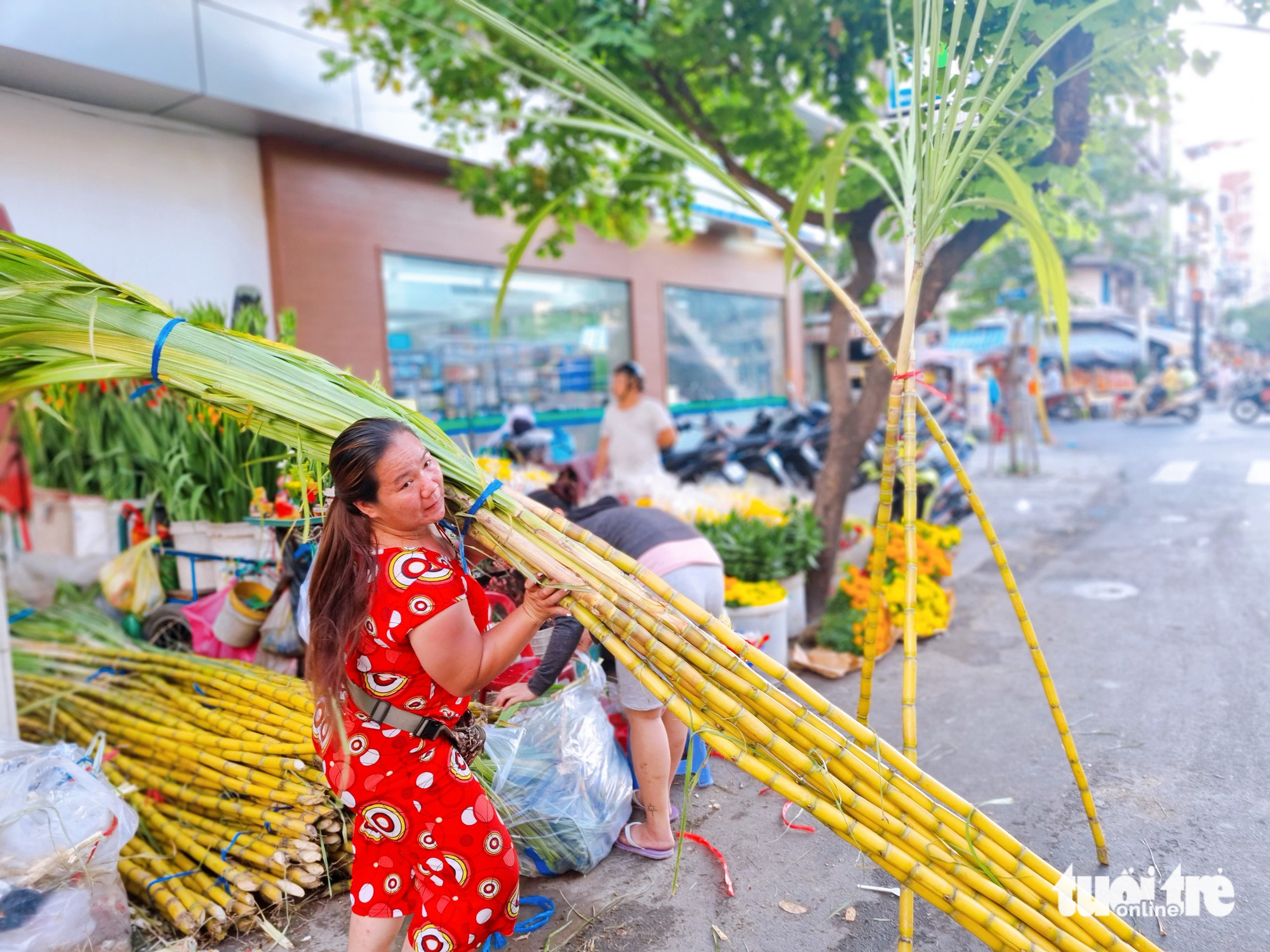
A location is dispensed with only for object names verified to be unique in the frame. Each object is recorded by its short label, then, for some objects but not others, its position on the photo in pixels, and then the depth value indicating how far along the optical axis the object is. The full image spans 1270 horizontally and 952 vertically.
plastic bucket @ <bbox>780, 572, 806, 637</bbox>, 4.75
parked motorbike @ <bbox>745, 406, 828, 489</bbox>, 9.00
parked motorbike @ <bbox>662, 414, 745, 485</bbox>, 8.12
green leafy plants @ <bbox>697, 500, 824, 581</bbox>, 4.50
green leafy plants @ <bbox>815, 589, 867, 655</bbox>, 4.52
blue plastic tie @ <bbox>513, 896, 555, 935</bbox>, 2.43
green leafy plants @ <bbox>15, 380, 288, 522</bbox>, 3.88
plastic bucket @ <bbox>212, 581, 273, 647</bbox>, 3.55
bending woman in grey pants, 2.63
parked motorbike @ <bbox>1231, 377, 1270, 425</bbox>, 16.29
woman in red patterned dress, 1.76
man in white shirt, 5.37
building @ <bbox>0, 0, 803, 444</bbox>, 5.13
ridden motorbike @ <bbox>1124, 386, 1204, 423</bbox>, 18.20
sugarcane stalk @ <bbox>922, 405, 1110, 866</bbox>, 2.28
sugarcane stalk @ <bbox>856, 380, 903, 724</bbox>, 2.08
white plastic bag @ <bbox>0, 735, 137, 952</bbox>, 2.19
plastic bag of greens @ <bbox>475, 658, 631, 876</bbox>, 2.65
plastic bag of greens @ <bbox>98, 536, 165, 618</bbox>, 4.16
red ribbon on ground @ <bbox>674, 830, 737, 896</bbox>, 2.60
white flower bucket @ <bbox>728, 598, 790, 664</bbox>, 4.03
